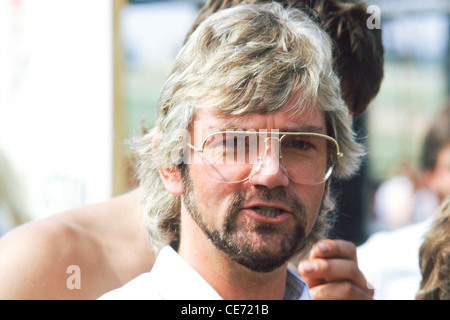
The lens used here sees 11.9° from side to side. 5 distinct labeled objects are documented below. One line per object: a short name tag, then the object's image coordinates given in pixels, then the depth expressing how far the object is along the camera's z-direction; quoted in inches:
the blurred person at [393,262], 82.8
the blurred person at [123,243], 74.6
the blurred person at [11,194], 91.1
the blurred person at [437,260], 77.1
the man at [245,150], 70.8
